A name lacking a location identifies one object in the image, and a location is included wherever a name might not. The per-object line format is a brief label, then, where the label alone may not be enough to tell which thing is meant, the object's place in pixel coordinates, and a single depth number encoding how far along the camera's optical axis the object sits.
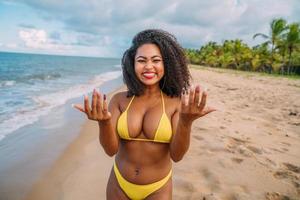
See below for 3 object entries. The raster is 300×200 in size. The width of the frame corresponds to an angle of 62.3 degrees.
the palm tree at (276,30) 37.81
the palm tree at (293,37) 35.16
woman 1.98
